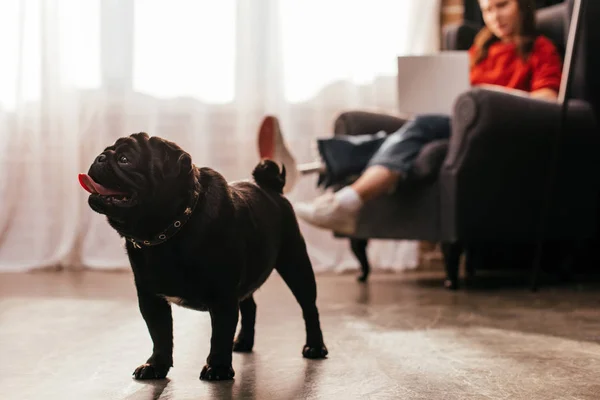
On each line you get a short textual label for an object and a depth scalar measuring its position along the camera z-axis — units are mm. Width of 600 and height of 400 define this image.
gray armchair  2553
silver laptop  2846
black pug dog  1119
